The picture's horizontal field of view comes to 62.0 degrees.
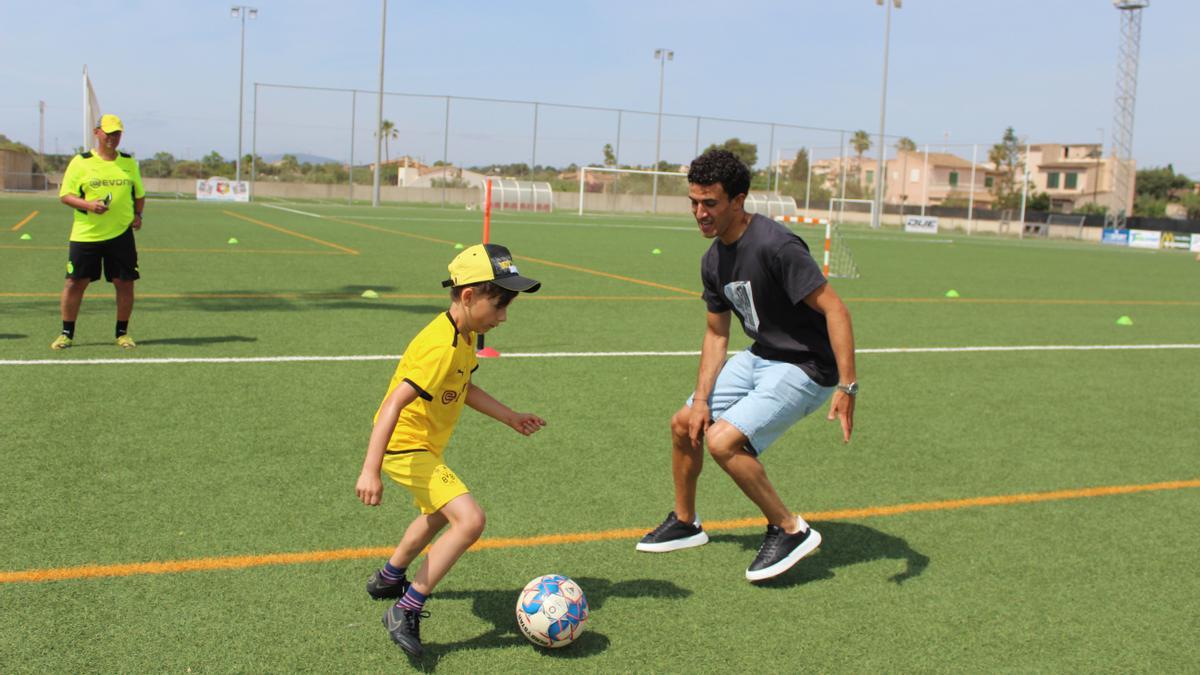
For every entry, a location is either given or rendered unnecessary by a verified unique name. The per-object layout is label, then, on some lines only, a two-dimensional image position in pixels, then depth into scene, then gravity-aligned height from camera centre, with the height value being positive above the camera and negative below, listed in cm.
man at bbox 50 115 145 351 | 883 -1
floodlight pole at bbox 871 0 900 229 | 5138 +792
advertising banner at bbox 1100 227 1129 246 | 5166 +210
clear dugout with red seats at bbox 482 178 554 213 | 5533 +286
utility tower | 5694 +861
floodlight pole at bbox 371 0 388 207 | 4947 +539
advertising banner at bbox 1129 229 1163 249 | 4912 +198
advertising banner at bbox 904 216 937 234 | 5491 +233
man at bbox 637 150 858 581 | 424 -45
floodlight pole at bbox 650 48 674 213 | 5978 +669
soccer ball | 366 -135
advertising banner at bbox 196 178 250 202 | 5331 +217
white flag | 1018 +117
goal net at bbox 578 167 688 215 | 5966 +363
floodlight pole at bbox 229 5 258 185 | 5572 +882
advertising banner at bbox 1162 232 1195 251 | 4744 +188
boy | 354 -62
